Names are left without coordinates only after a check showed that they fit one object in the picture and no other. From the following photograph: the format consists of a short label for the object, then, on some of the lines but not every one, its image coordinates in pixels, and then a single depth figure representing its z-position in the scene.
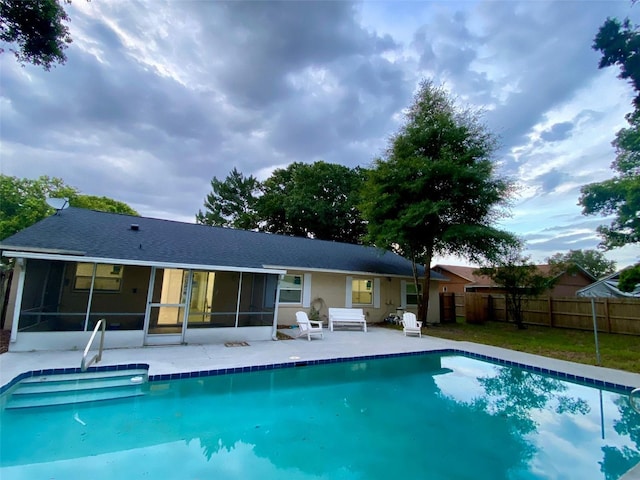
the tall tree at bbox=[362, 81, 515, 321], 13.06
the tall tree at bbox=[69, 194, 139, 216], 24.30
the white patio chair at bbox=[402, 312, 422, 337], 11.75
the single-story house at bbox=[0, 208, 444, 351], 7.60
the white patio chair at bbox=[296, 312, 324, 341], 10.30
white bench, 12.58
